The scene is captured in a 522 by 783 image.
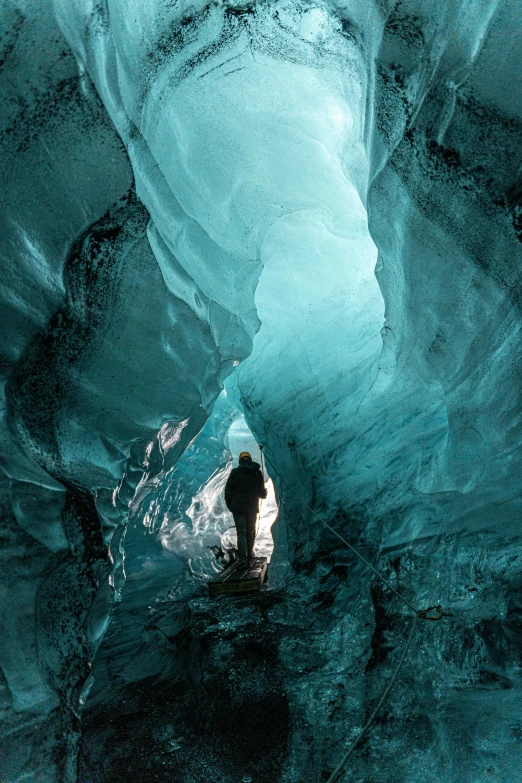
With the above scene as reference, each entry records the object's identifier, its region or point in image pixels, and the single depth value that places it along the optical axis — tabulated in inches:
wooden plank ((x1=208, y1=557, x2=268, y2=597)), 187.6
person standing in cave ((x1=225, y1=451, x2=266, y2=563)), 227.0
